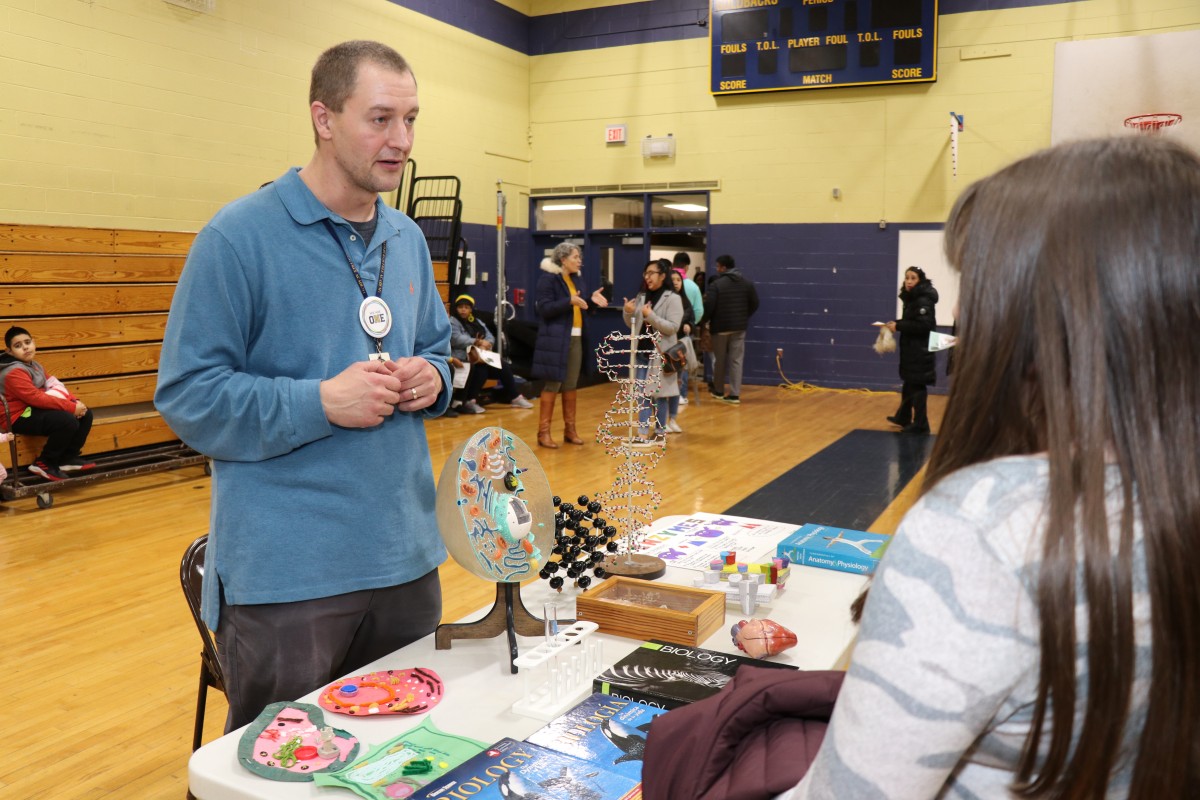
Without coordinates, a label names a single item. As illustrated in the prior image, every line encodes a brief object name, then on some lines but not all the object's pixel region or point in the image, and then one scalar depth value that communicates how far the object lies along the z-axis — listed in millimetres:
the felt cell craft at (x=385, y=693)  1438
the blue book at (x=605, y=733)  1282
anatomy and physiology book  2174
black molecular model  1972
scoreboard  10734
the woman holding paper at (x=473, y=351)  9055
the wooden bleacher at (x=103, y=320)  6375
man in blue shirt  1587
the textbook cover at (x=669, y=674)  1440
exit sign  12375
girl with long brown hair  632
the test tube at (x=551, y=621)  1700
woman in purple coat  7285
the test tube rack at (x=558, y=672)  1459
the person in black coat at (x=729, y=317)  10547
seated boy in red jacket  5867
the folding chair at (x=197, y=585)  2102
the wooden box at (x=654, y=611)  1716
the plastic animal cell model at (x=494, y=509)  1640
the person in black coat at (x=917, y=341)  8195
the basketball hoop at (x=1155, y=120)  9617
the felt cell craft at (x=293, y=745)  1254
